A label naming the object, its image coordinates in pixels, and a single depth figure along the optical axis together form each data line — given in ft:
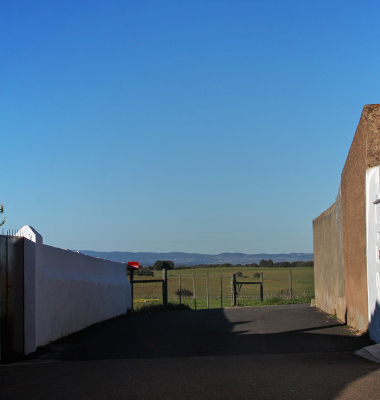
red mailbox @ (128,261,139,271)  72.49
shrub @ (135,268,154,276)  185.47
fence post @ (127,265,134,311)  72.93
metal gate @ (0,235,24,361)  26.43
